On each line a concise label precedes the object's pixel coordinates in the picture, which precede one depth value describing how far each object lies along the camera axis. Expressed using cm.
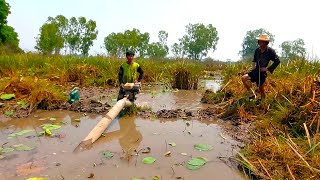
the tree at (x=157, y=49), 3890
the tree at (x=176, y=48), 4065
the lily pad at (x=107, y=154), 288
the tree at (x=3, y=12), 2102
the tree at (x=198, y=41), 3903
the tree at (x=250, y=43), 4351
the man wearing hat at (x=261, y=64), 466
